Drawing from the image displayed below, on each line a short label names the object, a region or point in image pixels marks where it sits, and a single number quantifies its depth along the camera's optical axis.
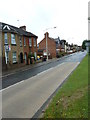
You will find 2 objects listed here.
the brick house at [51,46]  32.13
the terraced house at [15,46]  14.81
